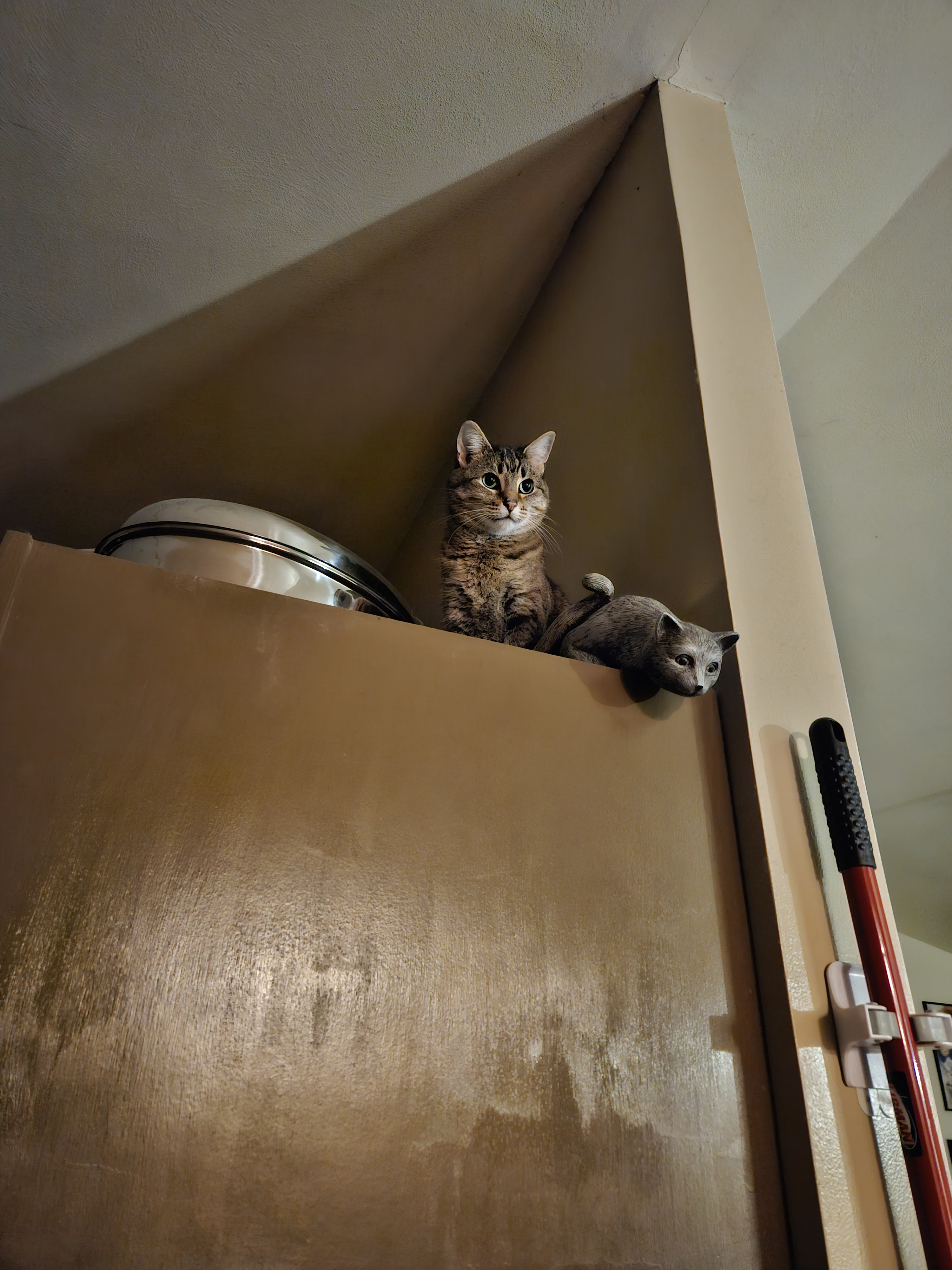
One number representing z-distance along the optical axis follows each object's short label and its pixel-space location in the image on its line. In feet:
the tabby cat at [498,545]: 3.64
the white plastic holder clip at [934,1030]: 2.44
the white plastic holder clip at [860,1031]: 2.40
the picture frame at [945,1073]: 12.90
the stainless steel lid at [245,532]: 3.24
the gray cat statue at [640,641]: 2.87
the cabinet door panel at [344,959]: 1.94
